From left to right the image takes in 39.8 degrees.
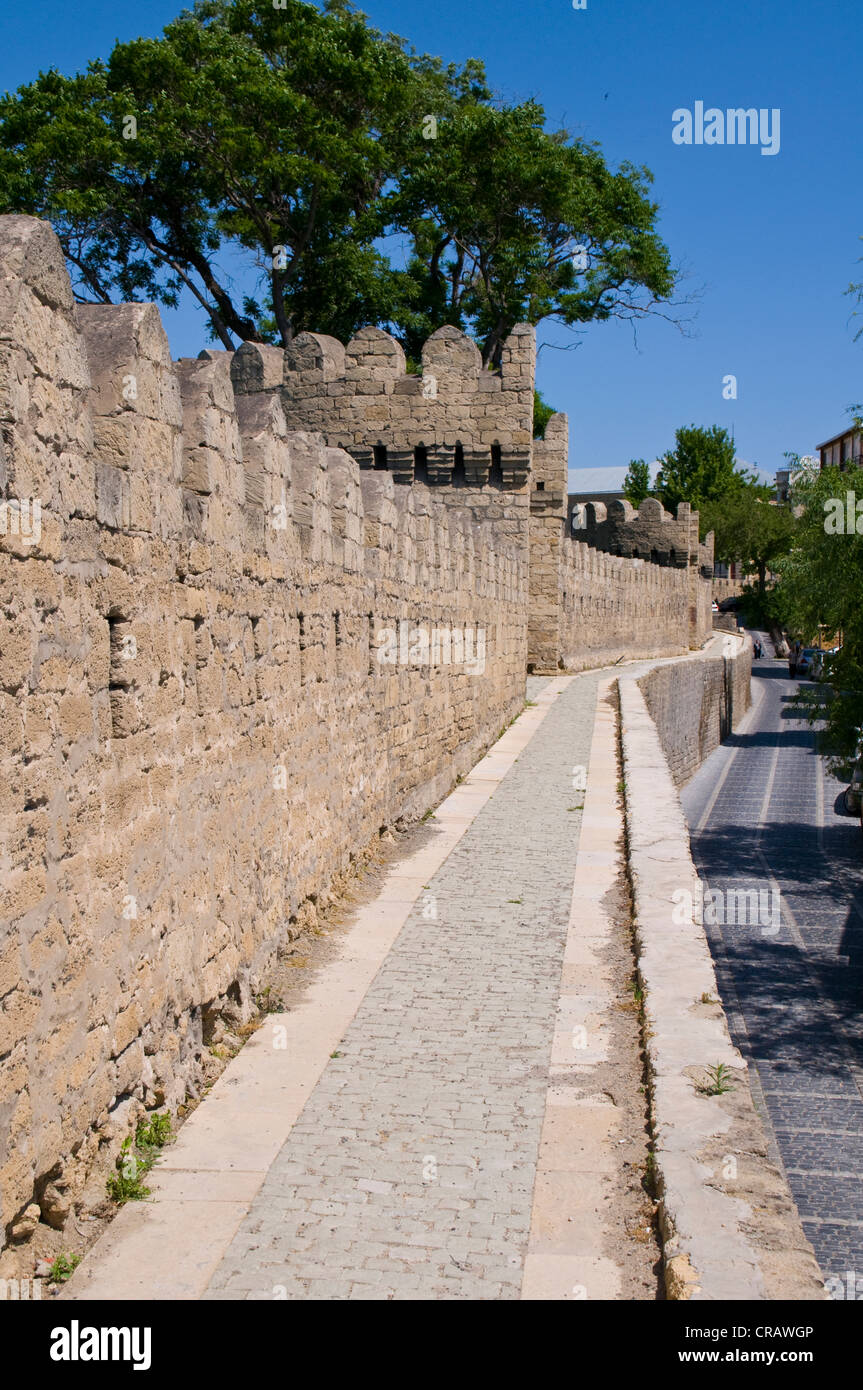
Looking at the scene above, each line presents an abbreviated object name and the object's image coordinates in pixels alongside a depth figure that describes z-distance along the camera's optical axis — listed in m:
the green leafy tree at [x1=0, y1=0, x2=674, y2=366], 23.98
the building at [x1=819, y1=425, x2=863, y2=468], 71.00
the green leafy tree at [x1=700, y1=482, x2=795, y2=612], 57.41
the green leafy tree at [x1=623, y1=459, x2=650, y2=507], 71.81
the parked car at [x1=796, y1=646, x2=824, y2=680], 43.96
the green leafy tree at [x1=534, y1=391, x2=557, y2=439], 39.78
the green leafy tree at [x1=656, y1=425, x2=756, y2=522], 67.00
